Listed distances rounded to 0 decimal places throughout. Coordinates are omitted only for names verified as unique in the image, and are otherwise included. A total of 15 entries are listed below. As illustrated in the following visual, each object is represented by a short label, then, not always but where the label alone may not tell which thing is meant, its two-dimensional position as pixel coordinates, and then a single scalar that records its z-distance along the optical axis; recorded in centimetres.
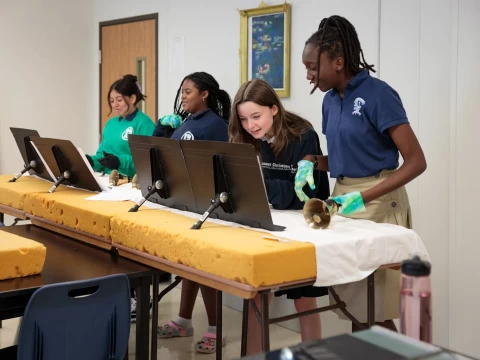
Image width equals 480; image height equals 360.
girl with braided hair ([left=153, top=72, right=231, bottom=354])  315
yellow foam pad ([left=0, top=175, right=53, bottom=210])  290
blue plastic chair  173
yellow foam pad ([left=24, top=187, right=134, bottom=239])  236
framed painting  356
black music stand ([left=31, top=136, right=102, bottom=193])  288
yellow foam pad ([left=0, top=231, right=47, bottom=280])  188
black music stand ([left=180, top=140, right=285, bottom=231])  196
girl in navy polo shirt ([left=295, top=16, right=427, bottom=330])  212
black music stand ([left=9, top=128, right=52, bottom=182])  330
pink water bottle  103
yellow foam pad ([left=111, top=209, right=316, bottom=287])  170
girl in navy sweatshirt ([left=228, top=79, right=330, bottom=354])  240
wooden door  470
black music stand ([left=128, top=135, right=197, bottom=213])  230
